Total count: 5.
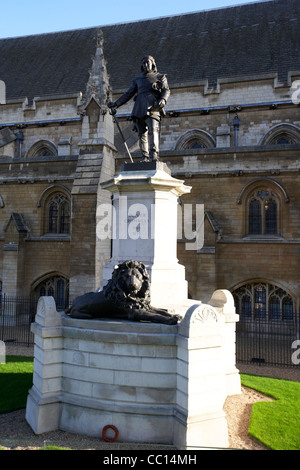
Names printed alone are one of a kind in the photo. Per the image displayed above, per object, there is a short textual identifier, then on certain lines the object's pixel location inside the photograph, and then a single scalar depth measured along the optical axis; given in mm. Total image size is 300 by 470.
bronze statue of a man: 7465
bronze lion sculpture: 5809
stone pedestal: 7038
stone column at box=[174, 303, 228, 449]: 5105
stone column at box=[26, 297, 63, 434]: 5742
